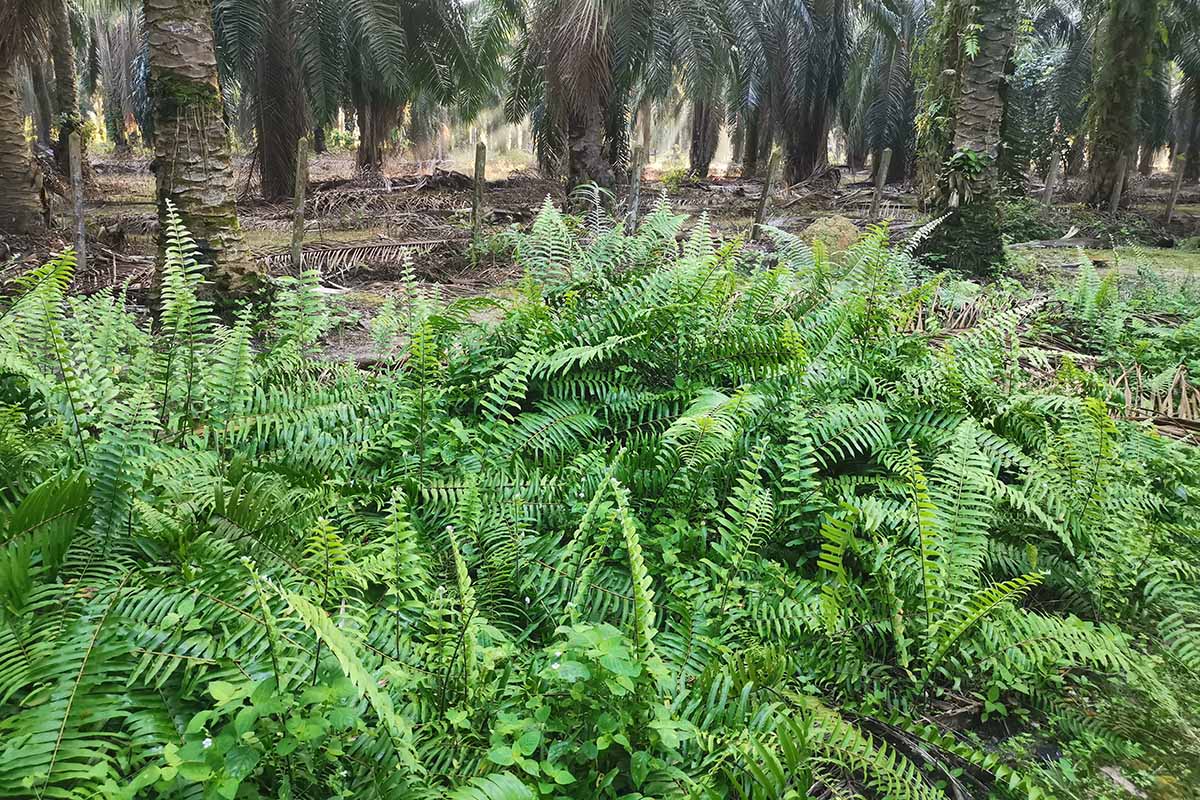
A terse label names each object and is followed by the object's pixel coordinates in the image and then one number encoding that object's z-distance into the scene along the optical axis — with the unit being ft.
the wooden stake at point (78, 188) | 24.38
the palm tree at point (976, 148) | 27.22
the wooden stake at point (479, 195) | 31.99
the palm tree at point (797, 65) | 58.18
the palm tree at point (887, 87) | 73.67
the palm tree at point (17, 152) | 30.50
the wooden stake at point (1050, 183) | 49.85
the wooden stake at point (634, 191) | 28.84
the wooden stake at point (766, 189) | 34.42
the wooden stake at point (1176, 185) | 46.44
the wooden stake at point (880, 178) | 39.81
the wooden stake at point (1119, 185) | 50.96
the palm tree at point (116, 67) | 86.63
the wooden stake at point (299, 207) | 23.81
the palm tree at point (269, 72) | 42.88
